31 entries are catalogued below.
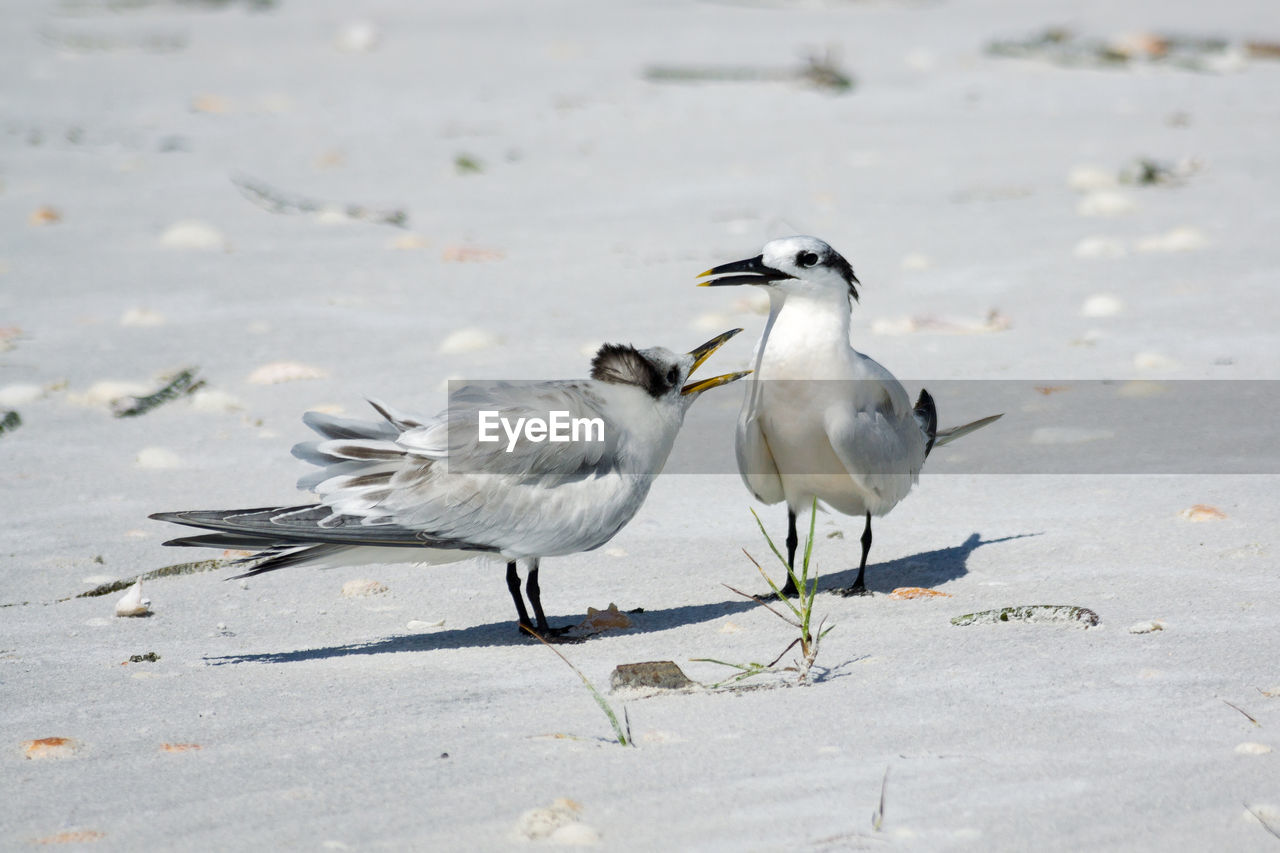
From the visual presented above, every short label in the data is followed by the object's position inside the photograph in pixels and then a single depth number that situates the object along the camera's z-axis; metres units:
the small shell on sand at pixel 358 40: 22.11
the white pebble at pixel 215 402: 10.48
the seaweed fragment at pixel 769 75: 19.41
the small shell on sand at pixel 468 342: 11.44
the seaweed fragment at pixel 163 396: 10.39
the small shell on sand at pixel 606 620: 7.15
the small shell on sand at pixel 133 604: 7.24
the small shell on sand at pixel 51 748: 5.39
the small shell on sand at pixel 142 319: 12.21
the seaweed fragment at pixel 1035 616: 6.39
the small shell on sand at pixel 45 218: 14.85
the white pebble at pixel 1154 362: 10.23
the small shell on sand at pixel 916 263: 13.23
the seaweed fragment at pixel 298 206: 15.00
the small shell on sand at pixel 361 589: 7.76
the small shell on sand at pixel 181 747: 5.41
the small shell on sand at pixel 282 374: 10.88
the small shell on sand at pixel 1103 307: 11.64
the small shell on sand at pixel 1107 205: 14.27
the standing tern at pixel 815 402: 7.72
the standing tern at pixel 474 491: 7.05
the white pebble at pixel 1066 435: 9.31
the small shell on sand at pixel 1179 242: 12.97
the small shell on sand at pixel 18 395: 10.51
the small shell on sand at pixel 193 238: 14.12
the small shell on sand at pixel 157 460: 9.47
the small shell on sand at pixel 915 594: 7.18
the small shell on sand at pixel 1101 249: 13.07
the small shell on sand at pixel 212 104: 19.00
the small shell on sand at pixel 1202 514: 7.75
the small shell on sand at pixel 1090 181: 15.04
